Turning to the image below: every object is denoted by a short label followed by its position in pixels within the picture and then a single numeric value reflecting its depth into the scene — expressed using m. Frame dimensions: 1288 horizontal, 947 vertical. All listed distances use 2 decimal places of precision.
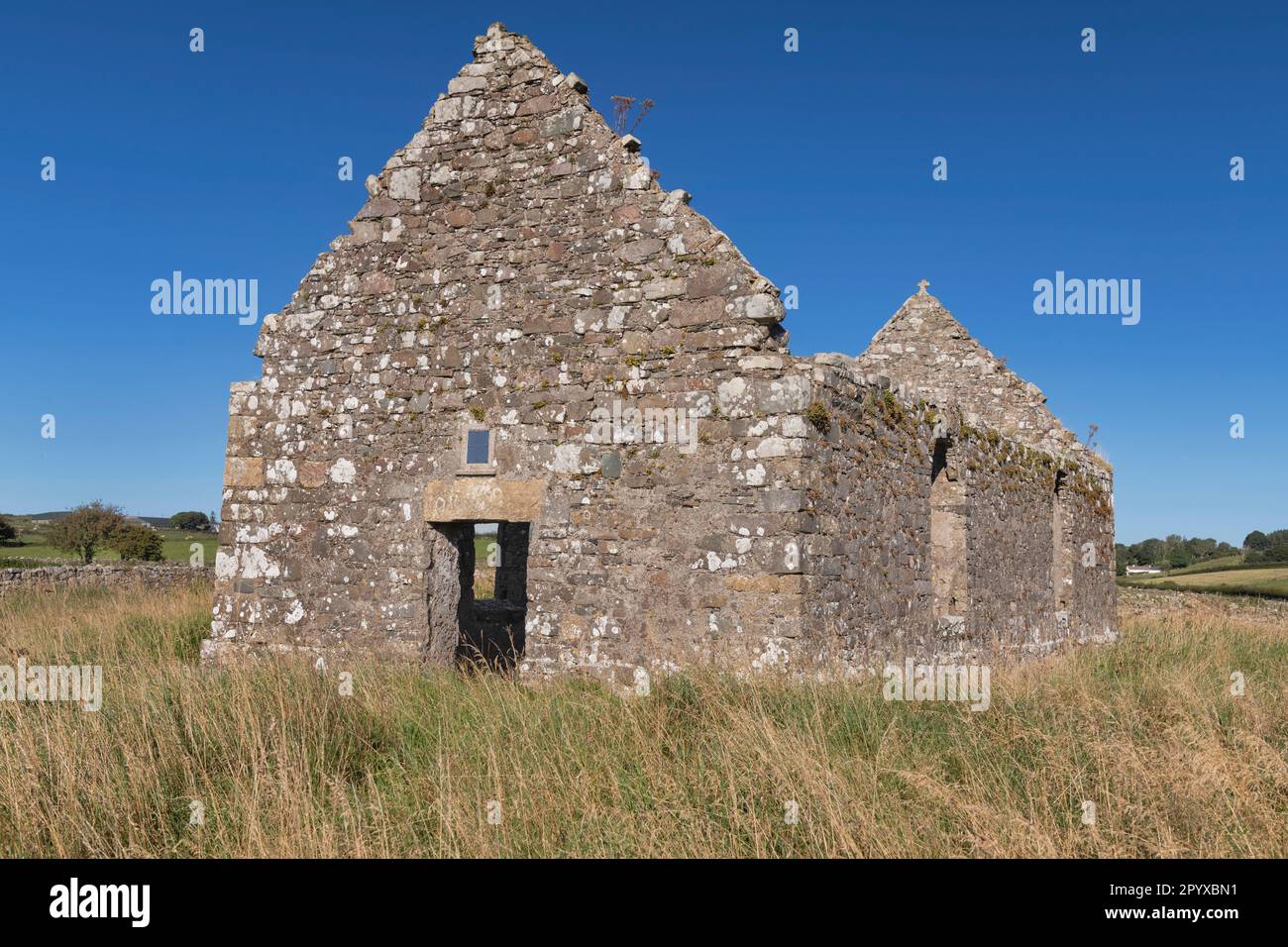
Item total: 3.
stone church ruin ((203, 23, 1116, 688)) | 8.05
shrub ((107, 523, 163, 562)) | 37.53
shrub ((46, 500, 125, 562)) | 37.94
